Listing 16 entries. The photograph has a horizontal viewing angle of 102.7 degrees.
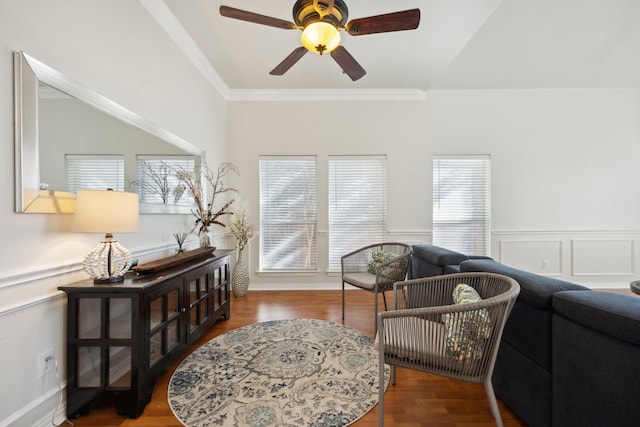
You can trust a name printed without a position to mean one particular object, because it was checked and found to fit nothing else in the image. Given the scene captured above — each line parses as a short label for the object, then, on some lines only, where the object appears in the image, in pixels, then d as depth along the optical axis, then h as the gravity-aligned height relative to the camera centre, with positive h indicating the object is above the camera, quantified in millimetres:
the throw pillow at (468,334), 1239 -593
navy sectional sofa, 928 -623
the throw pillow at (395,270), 2551 -574
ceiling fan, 1737 +1337
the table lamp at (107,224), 1379 -66
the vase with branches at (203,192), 2844 +248
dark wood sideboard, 1475 -767
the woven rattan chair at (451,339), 1222 -634
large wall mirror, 1289 +436
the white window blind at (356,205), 4016 +117
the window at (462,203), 4023 +155
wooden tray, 1731 -379
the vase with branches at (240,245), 3652 -474
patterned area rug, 1514 -1192
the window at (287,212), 4004 +6
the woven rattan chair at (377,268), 2527 -609
